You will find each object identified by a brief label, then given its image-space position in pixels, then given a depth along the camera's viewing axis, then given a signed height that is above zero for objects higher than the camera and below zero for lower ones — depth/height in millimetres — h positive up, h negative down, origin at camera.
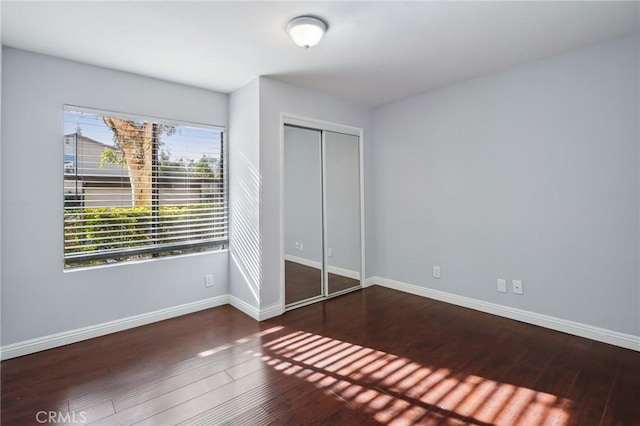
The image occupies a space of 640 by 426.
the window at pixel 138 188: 2879 +310
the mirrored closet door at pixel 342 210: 3988 +67
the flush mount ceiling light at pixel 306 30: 2219 +1337
